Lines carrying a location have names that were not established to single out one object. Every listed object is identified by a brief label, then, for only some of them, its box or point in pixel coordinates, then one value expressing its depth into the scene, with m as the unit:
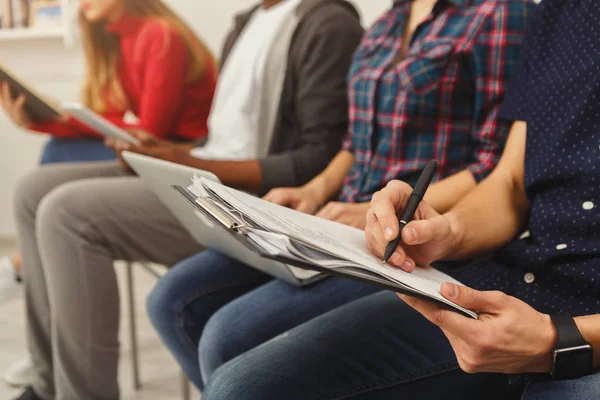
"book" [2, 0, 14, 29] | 2.41
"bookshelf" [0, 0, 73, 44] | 2.29
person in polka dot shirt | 0.51
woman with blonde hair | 1.46
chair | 1.41
